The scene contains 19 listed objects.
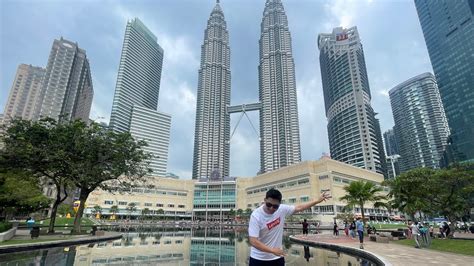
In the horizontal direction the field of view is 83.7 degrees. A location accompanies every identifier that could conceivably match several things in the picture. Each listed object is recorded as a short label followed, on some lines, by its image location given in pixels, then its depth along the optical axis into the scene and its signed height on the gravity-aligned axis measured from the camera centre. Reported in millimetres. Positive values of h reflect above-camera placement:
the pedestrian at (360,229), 14359 -606
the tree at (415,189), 22906 +2555
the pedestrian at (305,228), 25750 -935
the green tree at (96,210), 86138 +2309
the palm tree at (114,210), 87912 +2368
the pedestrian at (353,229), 23228 -920
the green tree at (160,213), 101025 +1643
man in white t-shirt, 3012 -132
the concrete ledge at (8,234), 14718 -1007
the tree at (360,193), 31312 +2824
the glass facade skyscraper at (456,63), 92188 +55527
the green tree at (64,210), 73094 +1903
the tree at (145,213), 93369 +1536
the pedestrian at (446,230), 21488 -966
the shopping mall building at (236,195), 76250 +8211
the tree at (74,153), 21031 +5245
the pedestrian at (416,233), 14406 -766
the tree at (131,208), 91812 +3261
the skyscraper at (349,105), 116625 +53080
